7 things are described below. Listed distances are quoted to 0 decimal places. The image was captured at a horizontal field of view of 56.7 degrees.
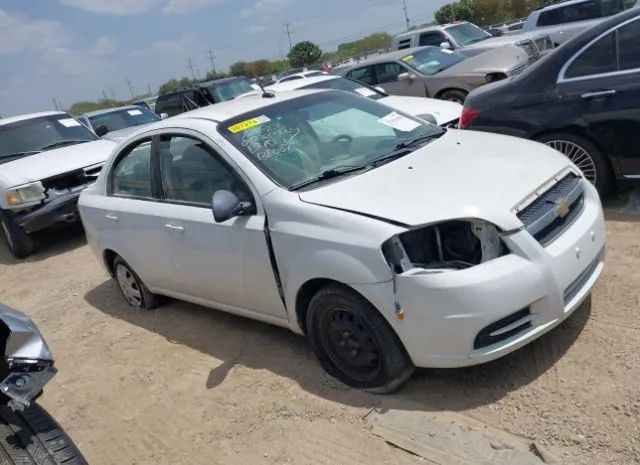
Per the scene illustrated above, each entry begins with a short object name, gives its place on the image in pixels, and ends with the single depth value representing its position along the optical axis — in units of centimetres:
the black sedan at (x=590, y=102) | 493
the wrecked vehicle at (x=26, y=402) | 239
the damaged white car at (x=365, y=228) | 299
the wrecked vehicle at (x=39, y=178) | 790
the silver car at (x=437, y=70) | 1029
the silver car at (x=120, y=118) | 1136
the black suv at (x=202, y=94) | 1467
